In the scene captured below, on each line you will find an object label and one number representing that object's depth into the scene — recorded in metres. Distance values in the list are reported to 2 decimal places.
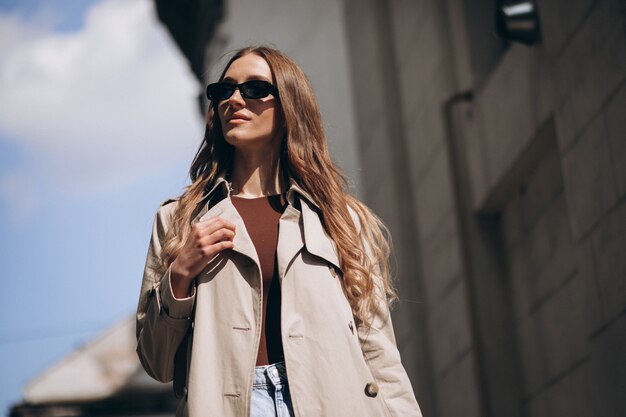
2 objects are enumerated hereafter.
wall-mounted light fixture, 6.93
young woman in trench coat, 3.35
